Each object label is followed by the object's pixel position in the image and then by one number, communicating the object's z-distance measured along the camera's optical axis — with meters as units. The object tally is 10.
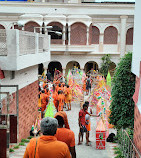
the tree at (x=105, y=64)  21.59
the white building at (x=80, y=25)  21.41
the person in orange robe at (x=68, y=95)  11.41
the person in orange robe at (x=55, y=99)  10.36
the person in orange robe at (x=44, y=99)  10.03
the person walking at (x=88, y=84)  15.23
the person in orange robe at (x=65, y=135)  3.19
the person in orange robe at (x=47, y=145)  2.38
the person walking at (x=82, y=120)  6.70
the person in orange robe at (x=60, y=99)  10.16
